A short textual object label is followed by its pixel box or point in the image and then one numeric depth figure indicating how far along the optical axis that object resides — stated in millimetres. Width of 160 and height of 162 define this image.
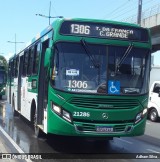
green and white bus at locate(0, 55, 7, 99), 37219
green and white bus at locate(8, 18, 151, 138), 9836
